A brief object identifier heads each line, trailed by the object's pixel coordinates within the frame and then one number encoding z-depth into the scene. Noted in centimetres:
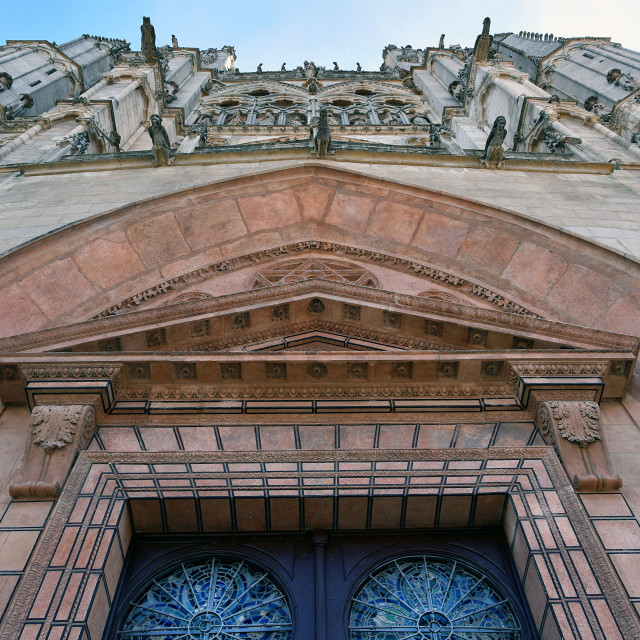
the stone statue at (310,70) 3417
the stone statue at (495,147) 1272
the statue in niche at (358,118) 2608
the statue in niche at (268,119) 2639
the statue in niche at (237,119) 2430
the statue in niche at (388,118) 2632
